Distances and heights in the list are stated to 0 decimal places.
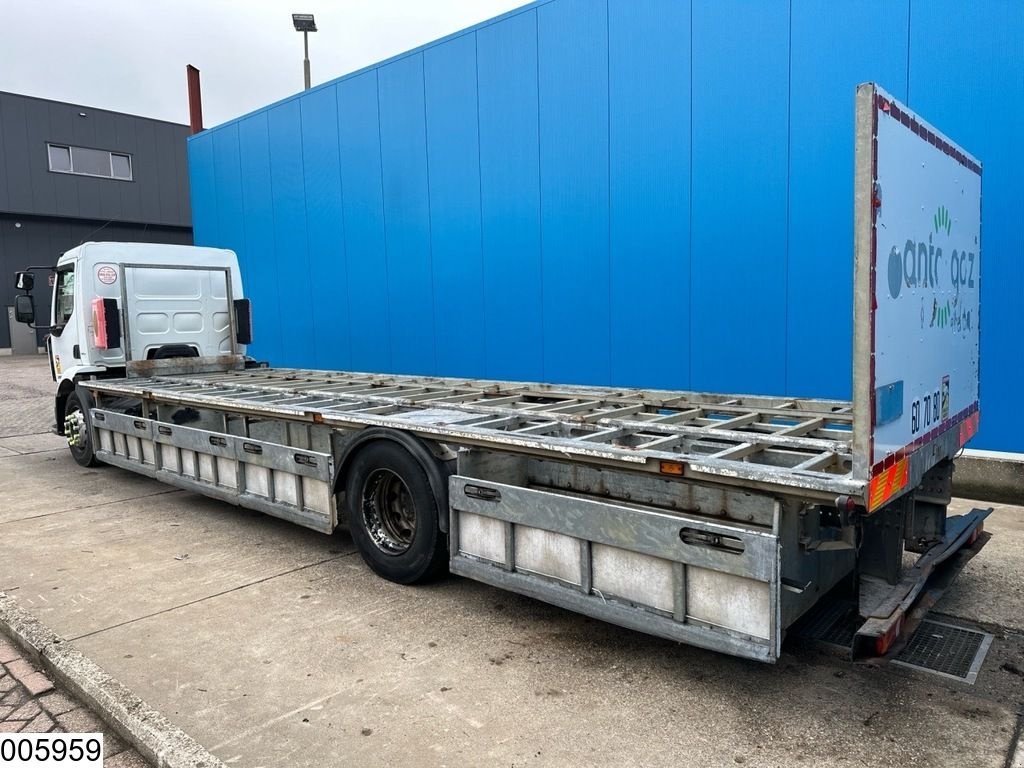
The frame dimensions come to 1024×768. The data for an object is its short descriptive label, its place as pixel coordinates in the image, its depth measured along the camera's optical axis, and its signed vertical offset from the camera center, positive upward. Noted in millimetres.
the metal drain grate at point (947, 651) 3643 -1765
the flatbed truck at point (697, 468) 3064 -847
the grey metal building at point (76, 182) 27109 +5742
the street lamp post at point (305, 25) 21938 +8780
